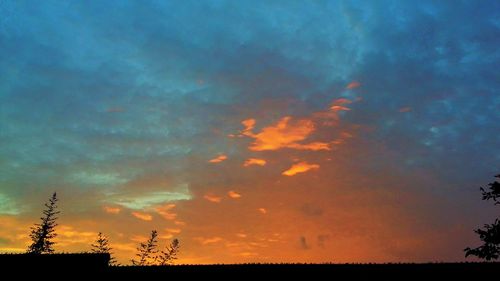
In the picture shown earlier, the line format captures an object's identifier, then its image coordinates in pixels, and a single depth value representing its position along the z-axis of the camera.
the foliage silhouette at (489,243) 29.17
